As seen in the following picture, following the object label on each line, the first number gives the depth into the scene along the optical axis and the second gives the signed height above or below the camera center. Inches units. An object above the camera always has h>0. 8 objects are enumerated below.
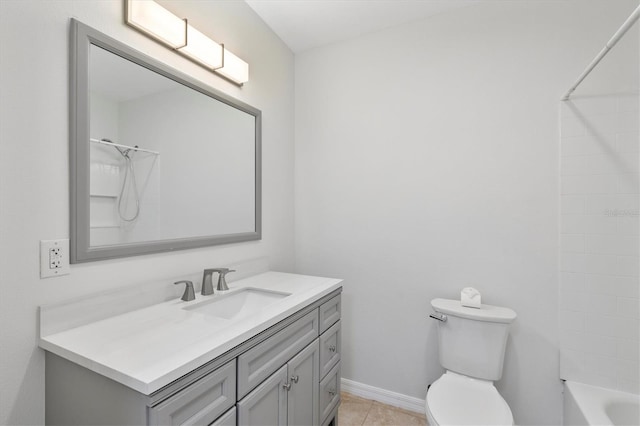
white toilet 54.1 -32.1
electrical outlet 37.4 -6.2
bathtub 53.6 -36.5
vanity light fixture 46.9 +31.1
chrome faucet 55.7 -13.6
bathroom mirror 41.1 +9.4
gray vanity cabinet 30.2 -22.1
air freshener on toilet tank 64.9 -19.2
